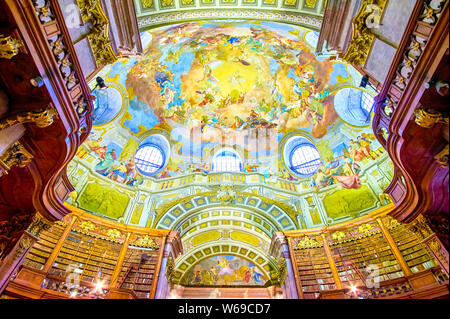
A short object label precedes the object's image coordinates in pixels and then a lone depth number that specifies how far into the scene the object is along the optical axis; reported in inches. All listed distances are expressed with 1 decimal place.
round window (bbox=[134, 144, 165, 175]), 656.4
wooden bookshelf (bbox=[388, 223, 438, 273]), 351.9
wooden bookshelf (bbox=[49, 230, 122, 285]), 384.5
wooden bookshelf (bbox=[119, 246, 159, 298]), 414.9
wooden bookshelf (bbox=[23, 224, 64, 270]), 358.6
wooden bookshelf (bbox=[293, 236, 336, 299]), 421.4
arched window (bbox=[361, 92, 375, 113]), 544.4
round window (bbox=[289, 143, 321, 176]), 658.2
